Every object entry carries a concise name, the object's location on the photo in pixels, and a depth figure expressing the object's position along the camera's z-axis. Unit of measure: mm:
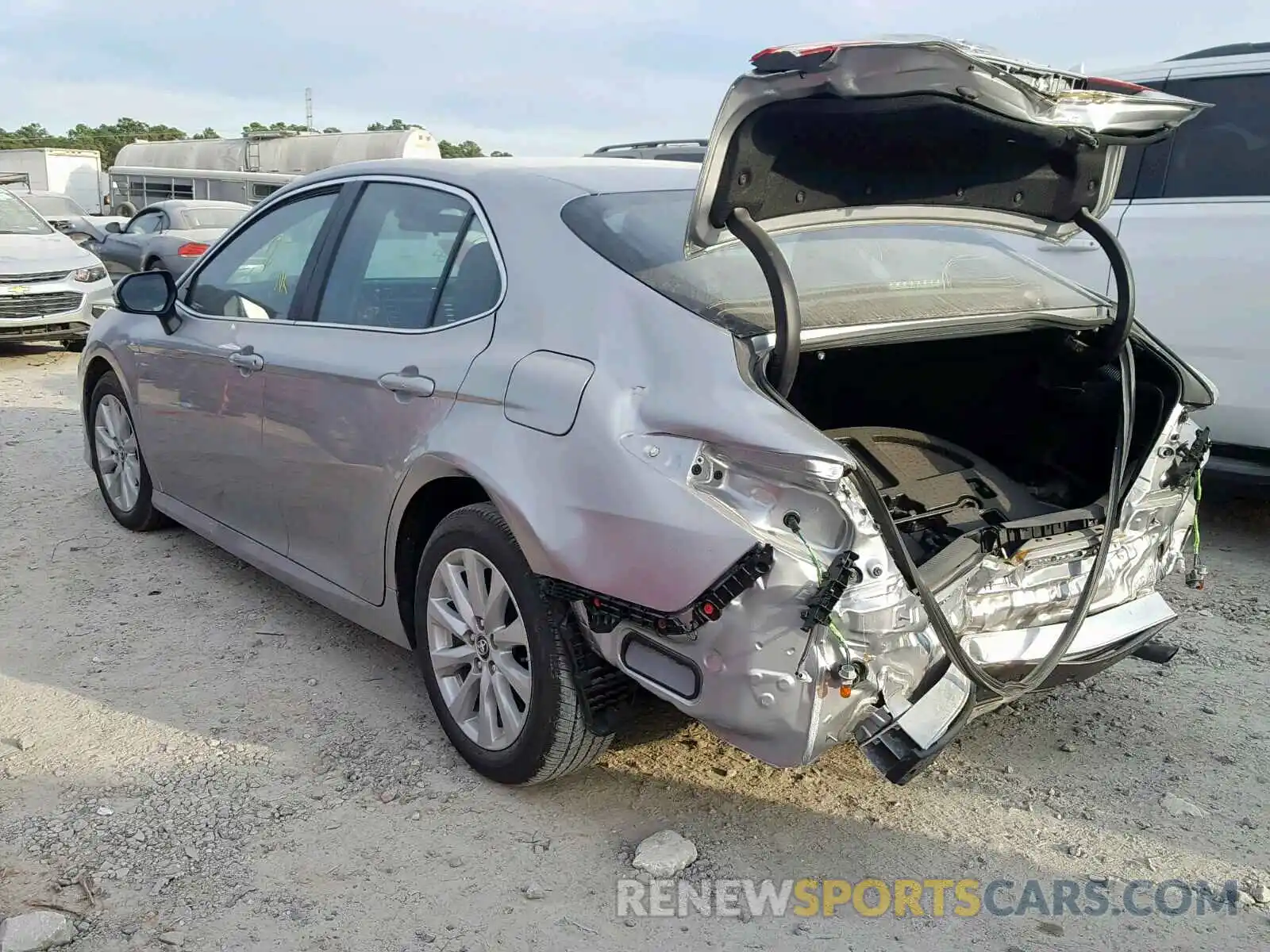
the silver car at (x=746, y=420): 2377
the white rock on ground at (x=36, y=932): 2418
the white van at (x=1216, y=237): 4816
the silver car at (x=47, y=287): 10125
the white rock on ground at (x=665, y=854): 2721
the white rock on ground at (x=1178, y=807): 2980
